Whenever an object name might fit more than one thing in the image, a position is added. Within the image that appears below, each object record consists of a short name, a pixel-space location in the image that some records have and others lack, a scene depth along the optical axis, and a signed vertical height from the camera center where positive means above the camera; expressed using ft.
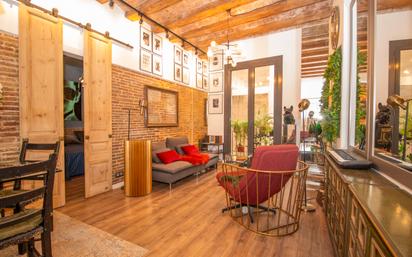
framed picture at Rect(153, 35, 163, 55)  15.81 +6.24
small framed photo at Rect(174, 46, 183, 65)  18.08 +6.19
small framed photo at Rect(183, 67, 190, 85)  19.16 +4.57
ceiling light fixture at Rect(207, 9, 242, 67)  11.94 +4.62
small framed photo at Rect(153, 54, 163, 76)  15.76 +4.64
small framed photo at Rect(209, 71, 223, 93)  21.16 +4.44
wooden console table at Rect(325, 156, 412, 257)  2.56 -1.36
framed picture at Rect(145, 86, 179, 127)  15.33 +1.30
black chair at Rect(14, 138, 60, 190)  7.54 -0.92
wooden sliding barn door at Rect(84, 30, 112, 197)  11.06 +0.60
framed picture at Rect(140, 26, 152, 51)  14.75 +6.33
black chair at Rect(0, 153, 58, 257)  4.38 -2.23
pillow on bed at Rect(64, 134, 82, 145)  16.72 -1.36
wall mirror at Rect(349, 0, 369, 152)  6.73 +1.82
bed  14.39 -2.80
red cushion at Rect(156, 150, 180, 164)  13.60 -2.26
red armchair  7.39 -2.39
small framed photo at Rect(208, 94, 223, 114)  21.15 +2.13
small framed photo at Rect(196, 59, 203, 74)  20.99 +6.07
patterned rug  6.46 -4.13
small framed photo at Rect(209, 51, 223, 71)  21.01 +6.44
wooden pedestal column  11.49 -2.60
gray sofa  12.48 -2.83
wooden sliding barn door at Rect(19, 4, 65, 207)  8.71 +1.92
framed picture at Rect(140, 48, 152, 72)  14.67 +4.65
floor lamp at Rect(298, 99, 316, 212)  9.64 -3.93
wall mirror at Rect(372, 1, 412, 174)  4.28 +0.91
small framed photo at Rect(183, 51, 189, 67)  19.13 +6.18
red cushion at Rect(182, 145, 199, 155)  16.62 -2.16
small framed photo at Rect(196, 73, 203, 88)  21.04 +4.52
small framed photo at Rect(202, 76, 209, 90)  22.09 +4.44
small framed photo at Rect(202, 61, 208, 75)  22.05 +6.13
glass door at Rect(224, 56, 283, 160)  17.52 +1.77
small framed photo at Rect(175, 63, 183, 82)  18.13 +4.64
